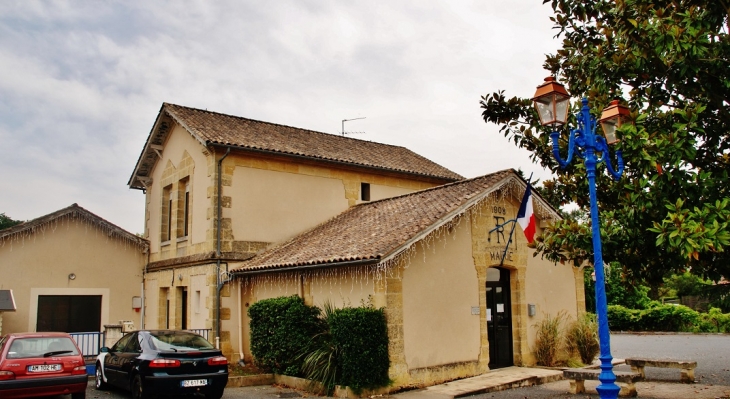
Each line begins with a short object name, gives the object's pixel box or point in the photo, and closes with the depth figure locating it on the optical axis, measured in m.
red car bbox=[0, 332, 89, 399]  9.77
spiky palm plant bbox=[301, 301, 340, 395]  11.64
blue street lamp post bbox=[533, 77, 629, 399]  7.30
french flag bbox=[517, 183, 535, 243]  12.62
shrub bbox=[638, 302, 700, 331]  27.34
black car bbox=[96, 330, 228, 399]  10.22
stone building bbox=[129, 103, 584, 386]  12.32
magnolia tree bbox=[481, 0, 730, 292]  8.13
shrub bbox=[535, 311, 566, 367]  14.70
